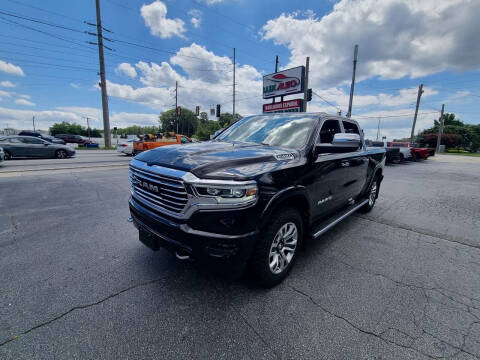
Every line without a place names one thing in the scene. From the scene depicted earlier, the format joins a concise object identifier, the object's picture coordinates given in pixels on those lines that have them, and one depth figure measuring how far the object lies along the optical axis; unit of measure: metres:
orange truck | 15.65
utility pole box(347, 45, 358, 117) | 19.52
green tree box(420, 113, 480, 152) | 43.00
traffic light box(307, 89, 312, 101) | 17.72
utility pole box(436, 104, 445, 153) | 37.00
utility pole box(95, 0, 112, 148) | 23.83
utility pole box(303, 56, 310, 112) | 17.41
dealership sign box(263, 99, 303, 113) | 18.58
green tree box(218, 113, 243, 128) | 80.18
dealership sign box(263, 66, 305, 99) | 17.83
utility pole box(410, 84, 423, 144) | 31.29
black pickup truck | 1.87
